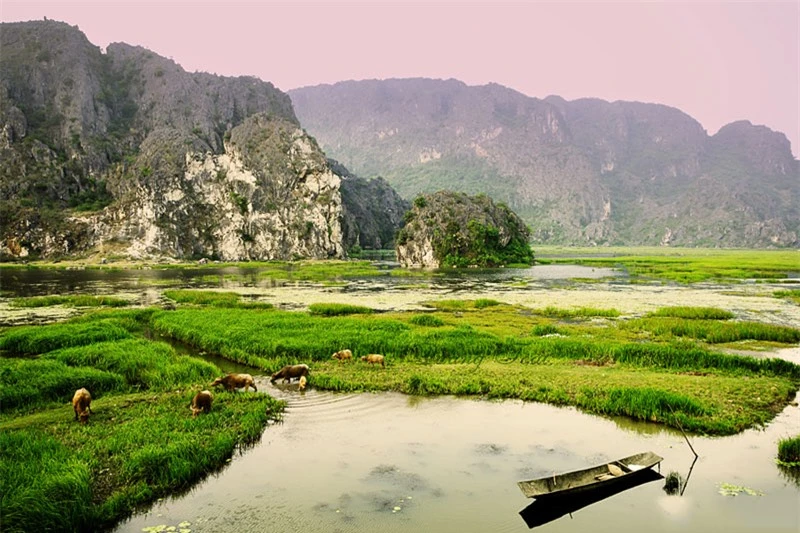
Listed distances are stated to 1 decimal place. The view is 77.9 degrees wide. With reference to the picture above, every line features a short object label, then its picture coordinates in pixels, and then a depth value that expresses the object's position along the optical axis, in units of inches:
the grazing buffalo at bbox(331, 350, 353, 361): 895.1
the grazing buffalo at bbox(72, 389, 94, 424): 551.5
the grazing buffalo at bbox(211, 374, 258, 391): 695.7
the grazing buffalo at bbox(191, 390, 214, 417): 588.7
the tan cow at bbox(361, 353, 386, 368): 869.2
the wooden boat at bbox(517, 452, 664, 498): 411.5
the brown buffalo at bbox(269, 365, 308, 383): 766.5
